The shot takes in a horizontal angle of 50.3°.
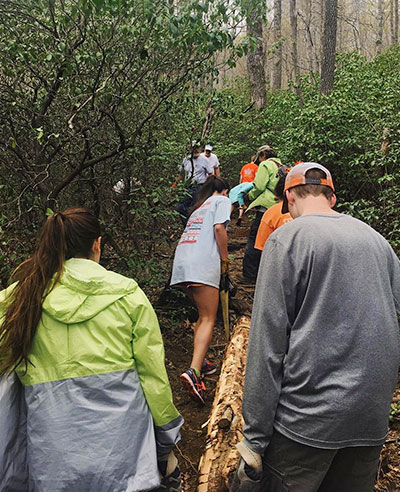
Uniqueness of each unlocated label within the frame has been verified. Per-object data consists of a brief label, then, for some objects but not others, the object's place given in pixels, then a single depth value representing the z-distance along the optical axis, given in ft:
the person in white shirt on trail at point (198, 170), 24.86
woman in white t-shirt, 13.01
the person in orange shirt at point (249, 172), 27.96
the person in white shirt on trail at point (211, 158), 28.81
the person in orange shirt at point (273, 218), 14.40
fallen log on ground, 8.34
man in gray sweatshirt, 5.52
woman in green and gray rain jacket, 5.75
